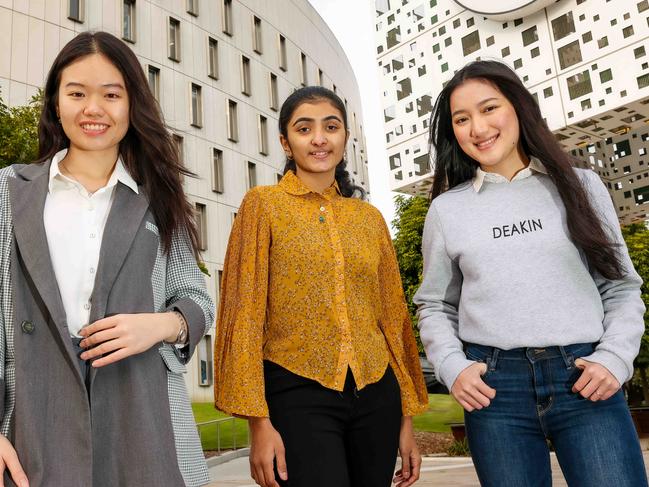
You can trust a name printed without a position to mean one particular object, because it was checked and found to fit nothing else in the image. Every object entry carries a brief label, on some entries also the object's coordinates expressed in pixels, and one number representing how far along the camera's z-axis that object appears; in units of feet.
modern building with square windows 90.84
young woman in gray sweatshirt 7.26
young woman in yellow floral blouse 8.04
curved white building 69.10
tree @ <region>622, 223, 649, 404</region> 59.57
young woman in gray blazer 5.61
